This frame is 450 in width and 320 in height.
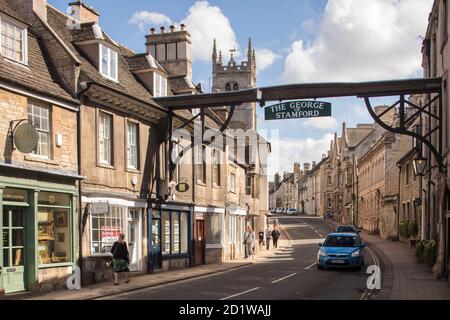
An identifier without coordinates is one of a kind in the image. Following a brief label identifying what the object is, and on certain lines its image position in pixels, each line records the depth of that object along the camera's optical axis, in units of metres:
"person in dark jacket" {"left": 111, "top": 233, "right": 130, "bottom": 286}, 18.58
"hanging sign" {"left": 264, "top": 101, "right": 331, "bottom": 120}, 21.08
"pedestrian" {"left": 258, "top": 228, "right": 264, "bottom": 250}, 45.13
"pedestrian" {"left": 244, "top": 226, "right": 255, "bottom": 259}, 32.97
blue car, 23.89
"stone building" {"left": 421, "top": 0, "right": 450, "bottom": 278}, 19.28
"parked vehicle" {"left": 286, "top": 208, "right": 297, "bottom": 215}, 118.94
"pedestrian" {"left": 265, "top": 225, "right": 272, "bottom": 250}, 45.16
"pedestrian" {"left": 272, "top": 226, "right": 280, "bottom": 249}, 43.88
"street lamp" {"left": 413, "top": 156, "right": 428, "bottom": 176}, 22.82
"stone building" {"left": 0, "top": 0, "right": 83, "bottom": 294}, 15.52
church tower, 95.81
